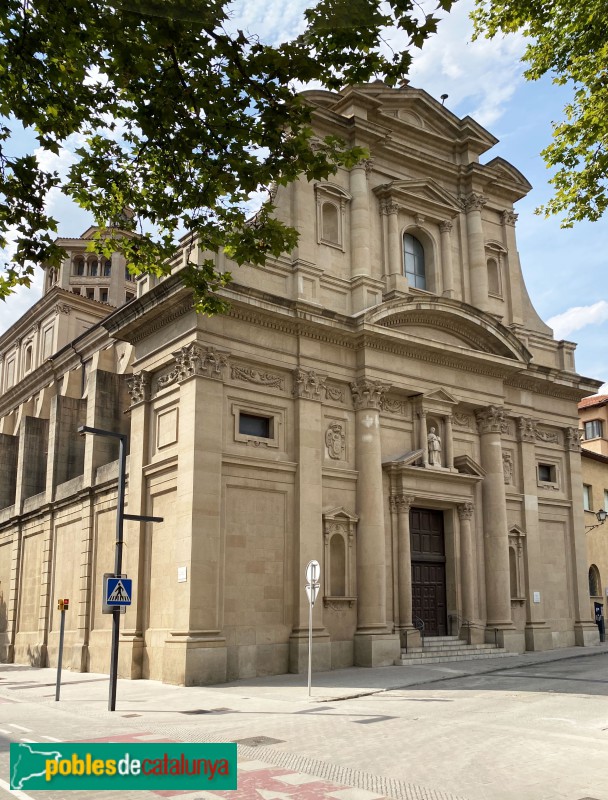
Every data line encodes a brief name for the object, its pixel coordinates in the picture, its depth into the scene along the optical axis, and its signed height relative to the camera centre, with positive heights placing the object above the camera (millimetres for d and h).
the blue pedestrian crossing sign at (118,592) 15508 -97
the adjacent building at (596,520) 37562 +2950
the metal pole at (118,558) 15148 +552
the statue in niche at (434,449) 26281 +4303
